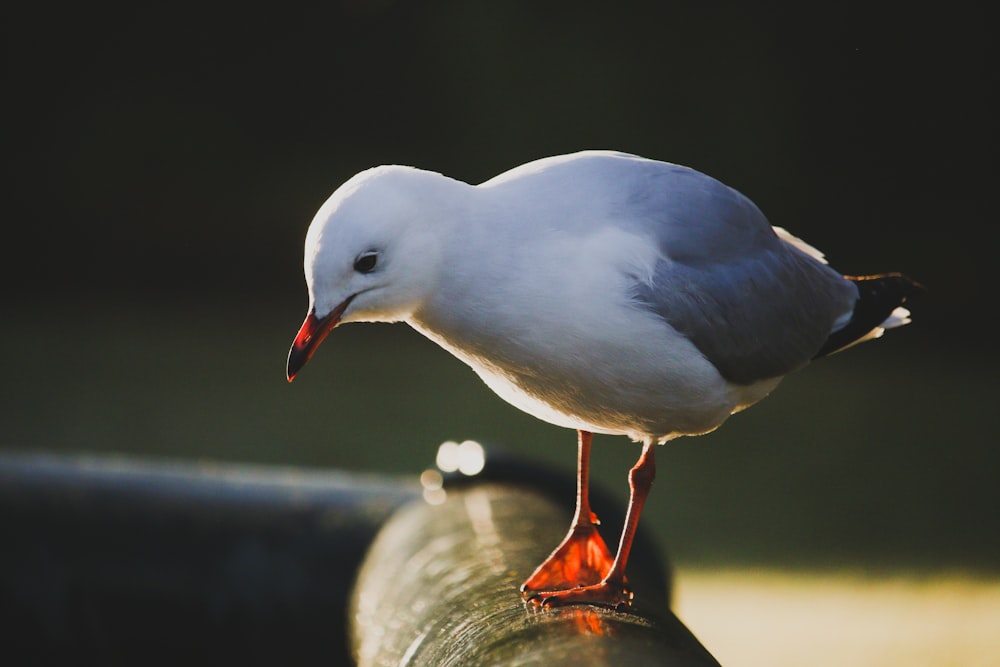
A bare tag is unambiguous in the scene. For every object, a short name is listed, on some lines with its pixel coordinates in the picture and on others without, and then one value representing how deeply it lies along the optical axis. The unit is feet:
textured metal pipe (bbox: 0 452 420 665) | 18.30
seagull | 17.54
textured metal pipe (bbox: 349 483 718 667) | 17.43
